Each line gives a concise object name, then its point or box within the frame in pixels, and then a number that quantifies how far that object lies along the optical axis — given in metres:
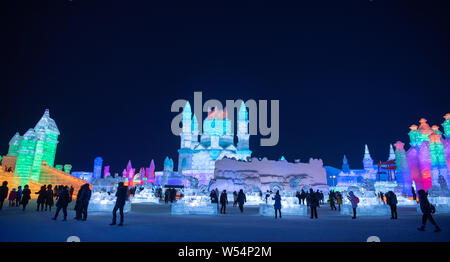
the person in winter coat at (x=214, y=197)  15.38
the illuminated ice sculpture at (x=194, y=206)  13.40
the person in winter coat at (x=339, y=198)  16.88
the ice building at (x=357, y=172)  63.50
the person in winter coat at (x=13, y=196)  13.87
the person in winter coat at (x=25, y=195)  12.41
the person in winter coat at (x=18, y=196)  14.18
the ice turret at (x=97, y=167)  67.33
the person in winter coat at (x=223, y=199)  14.04
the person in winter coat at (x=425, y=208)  7.36
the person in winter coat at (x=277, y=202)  11.62
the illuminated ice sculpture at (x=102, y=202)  13.81
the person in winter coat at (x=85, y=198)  9.19
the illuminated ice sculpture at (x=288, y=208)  13.03
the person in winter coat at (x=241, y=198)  14.95
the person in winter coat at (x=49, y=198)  13.00
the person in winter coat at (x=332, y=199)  17.33
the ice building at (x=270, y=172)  42.62
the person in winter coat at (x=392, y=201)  11.41
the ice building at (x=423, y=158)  27.20
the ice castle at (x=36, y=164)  22.81
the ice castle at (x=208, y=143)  57.22
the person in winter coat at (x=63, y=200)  9.20
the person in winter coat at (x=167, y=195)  23.67
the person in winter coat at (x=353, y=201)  11.53
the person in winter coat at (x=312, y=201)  11.52
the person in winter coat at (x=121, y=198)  8.07
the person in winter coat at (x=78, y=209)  9.33
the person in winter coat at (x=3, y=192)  11.73
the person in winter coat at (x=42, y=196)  12.79
